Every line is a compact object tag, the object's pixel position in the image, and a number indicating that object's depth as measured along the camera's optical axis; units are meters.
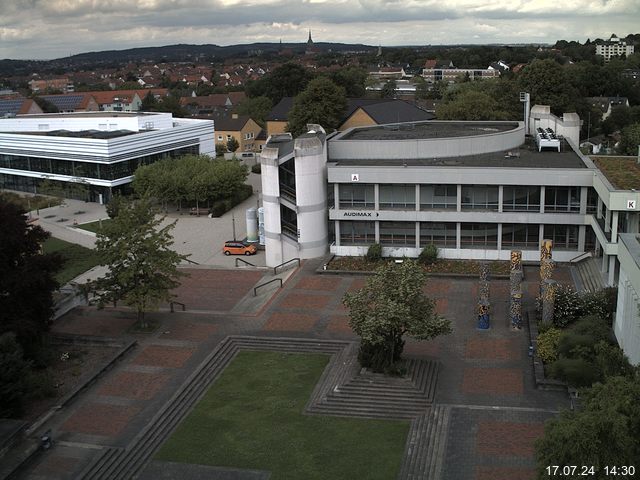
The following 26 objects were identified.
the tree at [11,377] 25.23
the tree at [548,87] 84.44
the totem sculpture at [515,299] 32.47
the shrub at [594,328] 28.56
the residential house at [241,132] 100.62
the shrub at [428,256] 42.94
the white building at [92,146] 69.69
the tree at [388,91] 139.56
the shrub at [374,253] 43.75
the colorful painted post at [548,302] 31.80
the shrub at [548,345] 28.70
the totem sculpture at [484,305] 33.04
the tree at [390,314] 27.20
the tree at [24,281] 28.98
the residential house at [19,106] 137.55
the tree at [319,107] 82.94
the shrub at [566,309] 32.34
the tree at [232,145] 98.08
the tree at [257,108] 110.94
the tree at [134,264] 33.50
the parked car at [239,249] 48.72
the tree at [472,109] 73.88
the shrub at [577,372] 25.14
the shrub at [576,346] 26.44
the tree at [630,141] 66.28
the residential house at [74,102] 148.75
